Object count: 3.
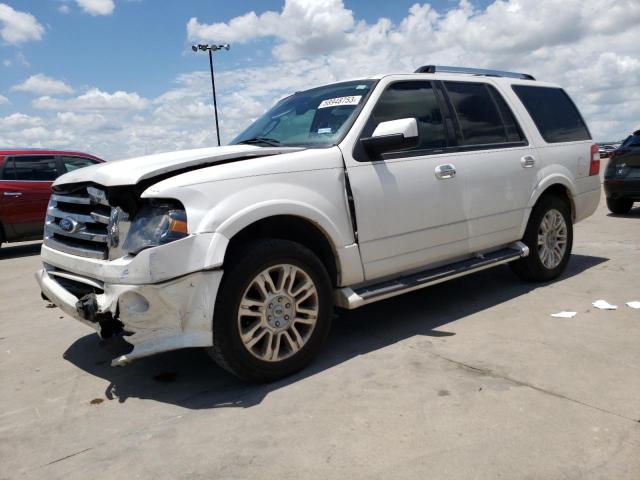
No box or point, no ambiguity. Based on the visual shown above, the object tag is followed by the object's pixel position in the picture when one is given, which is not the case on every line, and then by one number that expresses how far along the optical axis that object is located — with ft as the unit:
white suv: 9.93
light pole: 87.67
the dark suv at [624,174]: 30.53
